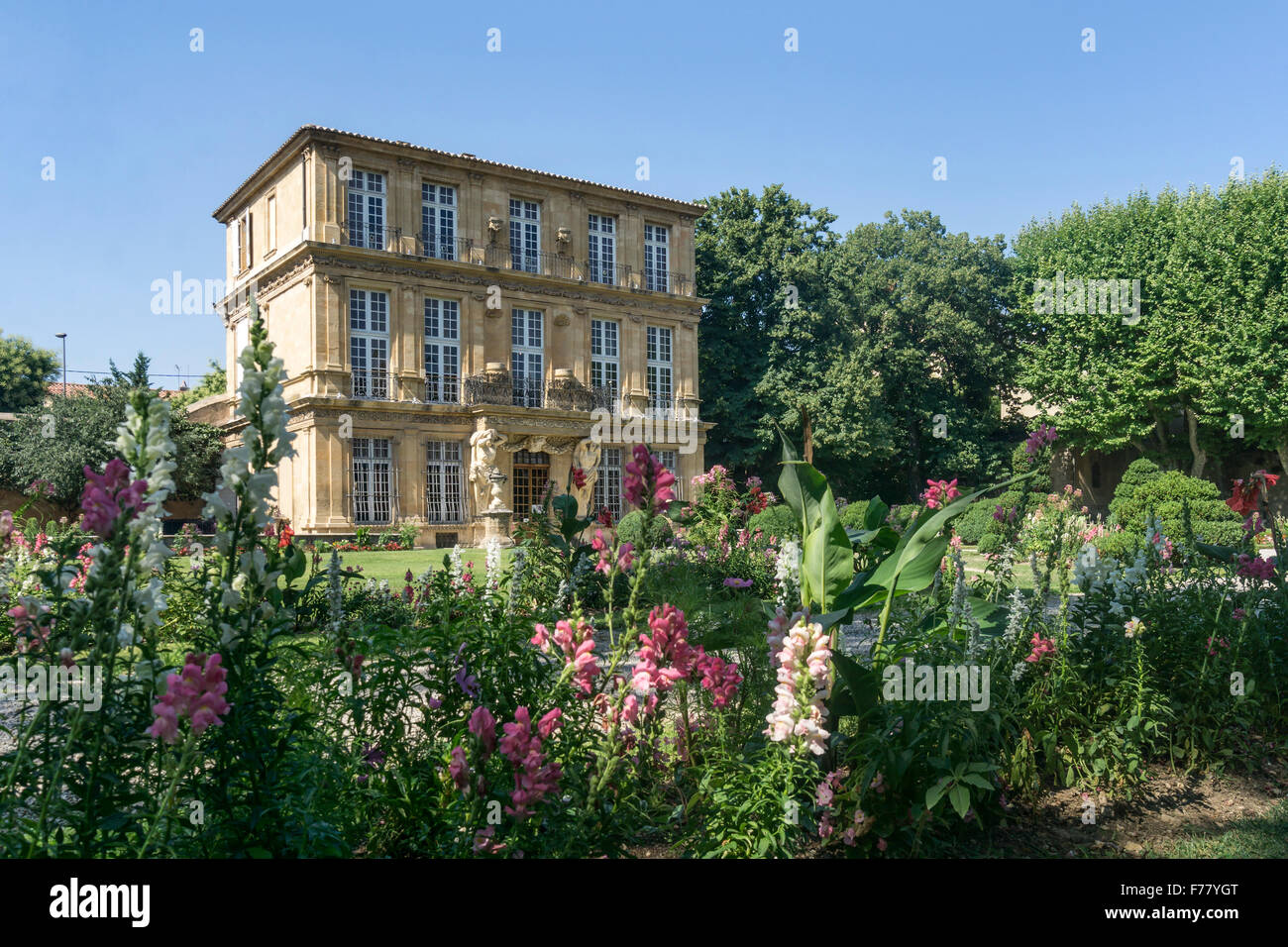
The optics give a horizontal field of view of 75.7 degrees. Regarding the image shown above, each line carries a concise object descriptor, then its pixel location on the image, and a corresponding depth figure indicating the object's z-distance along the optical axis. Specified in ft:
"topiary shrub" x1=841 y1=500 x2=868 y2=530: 52.99
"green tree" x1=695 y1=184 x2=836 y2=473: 111.55
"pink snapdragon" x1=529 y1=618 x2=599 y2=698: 9.18
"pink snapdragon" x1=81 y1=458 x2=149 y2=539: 7.41
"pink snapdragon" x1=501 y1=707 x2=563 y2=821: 8.03
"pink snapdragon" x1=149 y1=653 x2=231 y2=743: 7.19
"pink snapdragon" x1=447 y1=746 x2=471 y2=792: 8.44
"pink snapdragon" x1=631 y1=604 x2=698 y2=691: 9.30
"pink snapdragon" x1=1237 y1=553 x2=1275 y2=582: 17.93
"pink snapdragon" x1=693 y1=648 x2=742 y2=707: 11.08
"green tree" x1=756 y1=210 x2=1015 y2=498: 106.32
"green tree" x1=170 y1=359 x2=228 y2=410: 138.82
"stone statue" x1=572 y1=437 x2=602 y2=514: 94.94
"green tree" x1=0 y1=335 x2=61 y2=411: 131.13
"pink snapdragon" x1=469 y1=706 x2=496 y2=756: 8.34
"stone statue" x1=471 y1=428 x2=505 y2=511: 86.22
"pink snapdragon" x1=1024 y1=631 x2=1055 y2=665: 13.64
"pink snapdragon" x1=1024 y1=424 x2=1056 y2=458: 18.37
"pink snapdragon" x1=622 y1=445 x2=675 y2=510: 8.87
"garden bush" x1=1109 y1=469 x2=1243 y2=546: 56.39
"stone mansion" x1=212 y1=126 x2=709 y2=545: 82.69
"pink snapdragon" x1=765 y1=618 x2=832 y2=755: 9.25
